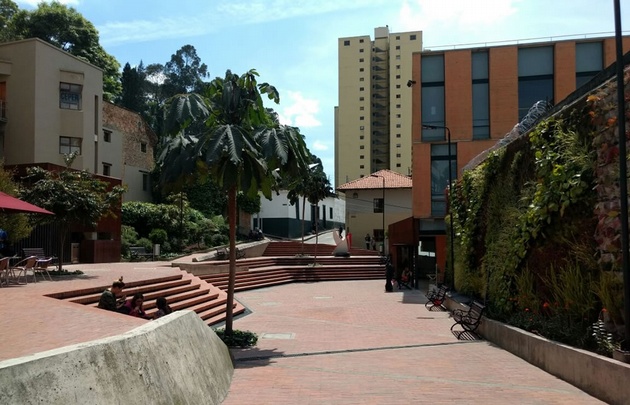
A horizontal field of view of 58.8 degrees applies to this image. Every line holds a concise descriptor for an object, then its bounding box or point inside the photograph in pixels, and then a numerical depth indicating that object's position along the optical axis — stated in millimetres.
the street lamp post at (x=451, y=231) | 20406
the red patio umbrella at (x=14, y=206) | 13429
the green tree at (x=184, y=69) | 75688
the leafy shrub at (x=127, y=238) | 34000
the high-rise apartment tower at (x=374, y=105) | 97500
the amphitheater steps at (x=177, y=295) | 13234
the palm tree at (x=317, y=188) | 46906
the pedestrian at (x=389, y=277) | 26656
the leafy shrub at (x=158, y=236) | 37875
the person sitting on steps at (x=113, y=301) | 10891
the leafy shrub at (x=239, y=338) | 11352
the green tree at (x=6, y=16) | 48094
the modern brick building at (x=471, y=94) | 28125
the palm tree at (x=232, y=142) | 9820
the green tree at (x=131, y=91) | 64562
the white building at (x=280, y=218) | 60906
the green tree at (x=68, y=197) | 18234
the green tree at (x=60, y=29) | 49406
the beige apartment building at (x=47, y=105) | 33406
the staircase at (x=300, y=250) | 43156
